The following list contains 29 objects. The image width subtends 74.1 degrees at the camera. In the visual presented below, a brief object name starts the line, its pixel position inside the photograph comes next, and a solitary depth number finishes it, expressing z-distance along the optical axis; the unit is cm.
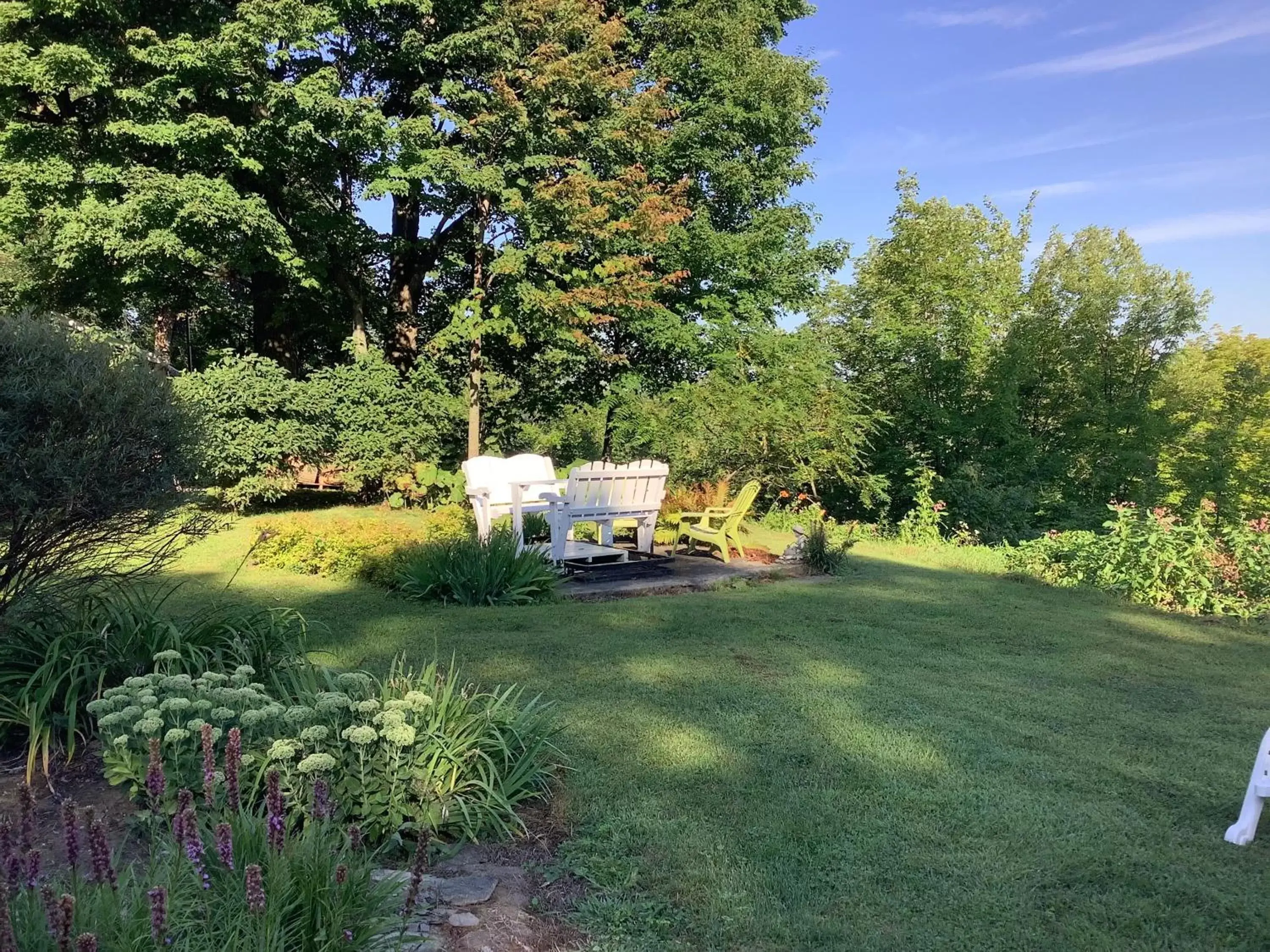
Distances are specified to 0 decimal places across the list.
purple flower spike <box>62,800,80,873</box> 163
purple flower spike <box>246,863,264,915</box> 147
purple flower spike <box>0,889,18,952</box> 128
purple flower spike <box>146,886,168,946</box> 140
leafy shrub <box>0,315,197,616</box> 304
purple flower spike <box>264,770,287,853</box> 170
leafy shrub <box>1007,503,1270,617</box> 743
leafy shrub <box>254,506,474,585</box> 725
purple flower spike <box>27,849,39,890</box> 157
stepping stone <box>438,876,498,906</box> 236
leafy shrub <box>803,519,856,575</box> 873
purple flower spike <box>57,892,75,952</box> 132
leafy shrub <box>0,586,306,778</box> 306
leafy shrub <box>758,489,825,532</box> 1199
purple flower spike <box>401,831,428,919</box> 171
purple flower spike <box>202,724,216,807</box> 186
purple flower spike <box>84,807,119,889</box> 153
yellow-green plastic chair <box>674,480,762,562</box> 895
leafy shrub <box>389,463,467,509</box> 1246
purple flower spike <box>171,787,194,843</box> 164
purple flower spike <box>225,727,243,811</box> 174
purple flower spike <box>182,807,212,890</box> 160
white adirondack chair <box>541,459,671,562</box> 775
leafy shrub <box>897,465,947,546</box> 1203
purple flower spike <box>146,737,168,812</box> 170
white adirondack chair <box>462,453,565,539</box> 809
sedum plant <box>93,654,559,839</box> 254
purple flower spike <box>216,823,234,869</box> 165
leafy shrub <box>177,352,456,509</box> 1145
